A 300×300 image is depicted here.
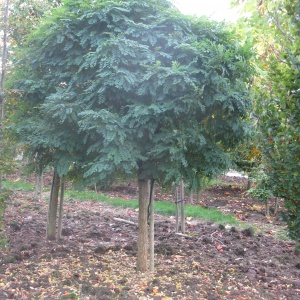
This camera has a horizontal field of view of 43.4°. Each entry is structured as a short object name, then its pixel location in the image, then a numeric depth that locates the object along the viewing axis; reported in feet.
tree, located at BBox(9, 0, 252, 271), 13.39
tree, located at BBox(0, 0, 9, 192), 18.33
